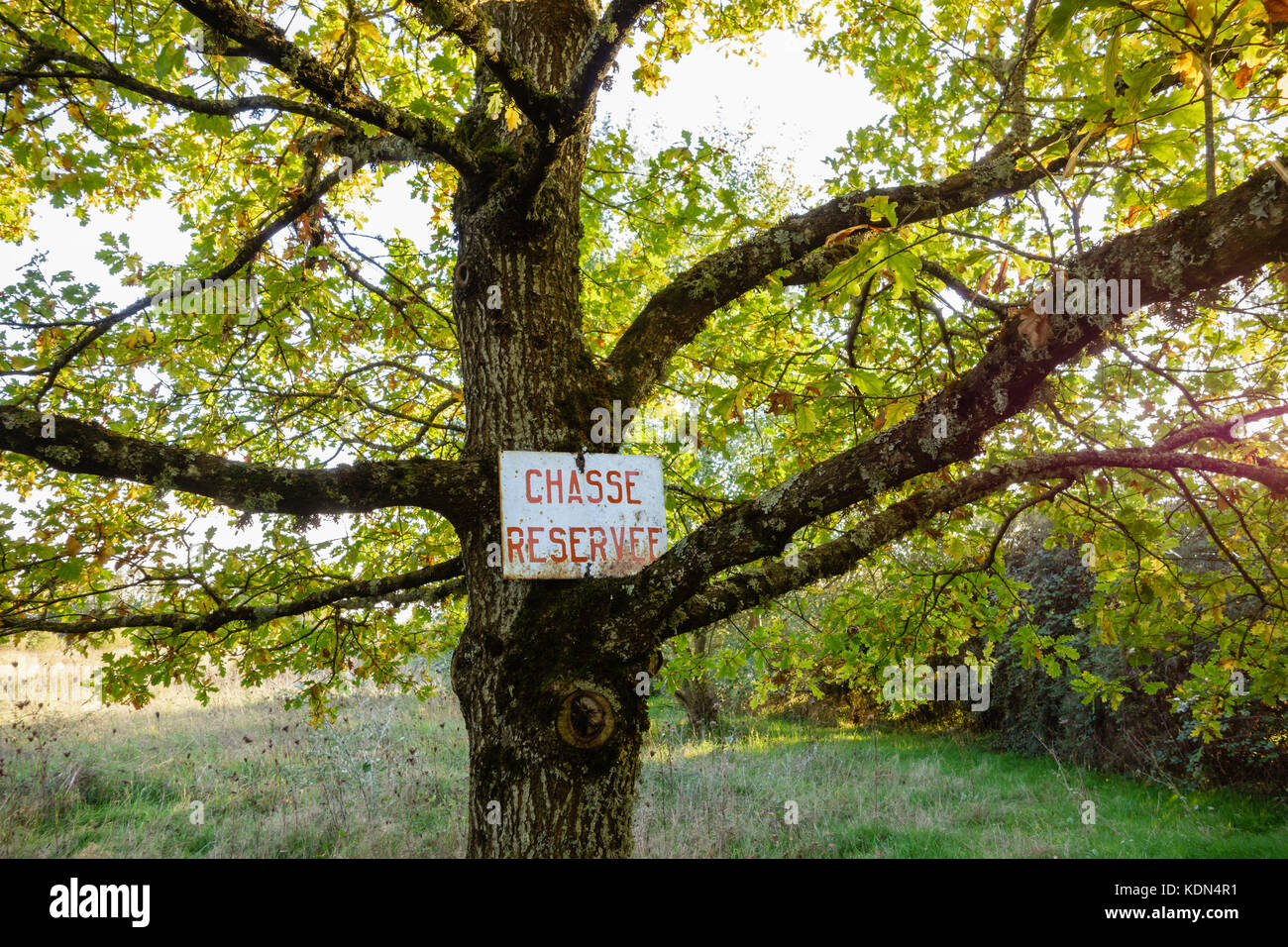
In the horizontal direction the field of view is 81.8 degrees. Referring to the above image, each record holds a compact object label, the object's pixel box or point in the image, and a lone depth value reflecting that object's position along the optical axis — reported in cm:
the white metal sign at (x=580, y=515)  254
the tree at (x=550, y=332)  205
